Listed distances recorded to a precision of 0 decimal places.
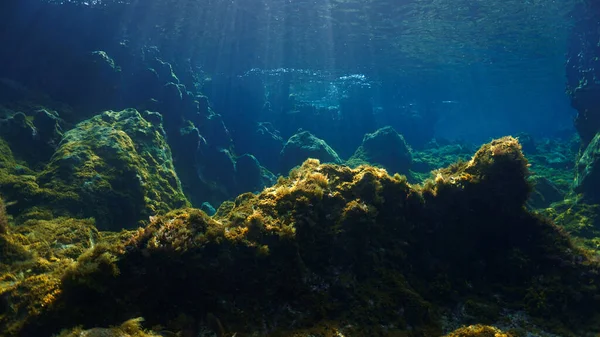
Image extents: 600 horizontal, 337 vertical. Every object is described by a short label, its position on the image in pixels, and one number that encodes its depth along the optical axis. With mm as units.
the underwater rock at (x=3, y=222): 5046
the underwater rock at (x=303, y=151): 20766
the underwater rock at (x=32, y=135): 10086
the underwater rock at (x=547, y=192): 17820
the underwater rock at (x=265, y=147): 26172
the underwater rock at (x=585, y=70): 20516
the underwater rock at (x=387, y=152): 23734
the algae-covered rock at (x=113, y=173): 8469
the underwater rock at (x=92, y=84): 15633
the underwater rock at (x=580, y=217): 13070
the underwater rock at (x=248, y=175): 18170
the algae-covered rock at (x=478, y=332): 3400
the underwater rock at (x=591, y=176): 15148
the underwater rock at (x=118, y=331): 2842
